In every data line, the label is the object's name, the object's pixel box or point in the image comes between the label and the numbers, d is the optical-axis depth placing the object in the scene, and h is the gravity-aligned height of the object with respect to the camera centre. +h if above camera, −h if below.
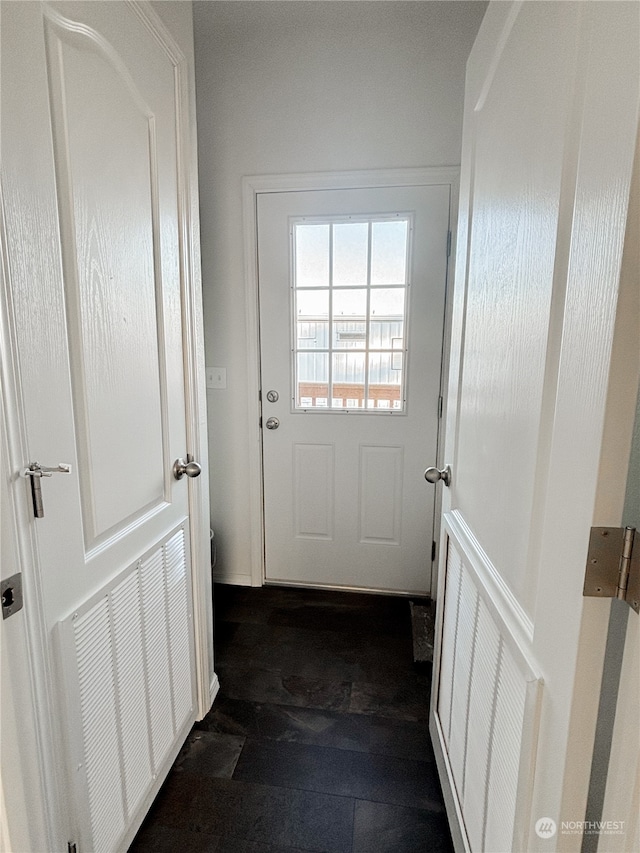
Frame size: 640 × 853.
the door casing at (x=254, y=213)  1.94 +0.64
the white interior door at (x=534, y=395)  0.53 -0.06
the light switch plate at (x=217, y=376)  2.23 -0.12
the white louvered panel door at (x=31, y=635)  0.69 -0.47
